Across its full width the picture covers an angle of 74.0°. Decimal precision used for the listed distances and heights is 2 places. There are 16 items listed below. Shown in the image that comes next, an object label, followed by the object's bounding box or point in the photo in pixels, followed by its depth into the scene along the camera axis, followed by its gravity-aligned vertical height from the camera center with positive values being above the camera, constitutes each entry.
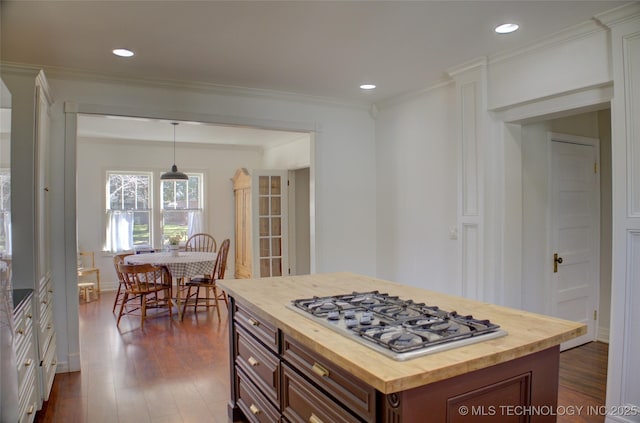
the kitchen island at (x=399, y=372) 1.32 -0.59
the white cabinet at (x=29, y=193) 2.77 +0.14
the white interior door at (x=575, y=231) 3.91 -0.21
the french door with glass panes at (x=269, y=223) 6.73 -0.18
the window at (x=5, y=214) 1.97 +0.00
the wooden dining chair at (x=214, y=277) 5.47 -0.87
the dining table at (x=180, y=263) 5.24 -0.64
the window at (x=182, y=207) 7.64 +0.10
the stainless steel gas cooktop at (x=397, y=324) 1.44 -0.45
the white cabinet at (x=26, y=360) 2.27 -0.84
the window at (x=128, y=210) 7.25 +0.05
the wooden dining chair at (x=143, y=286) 4.85 -0.90
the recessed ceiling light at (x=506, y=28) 2.79 +1.22
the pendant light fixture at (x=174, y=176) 6.00 +0.53
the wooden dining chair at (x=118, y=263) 5.08 -0.63
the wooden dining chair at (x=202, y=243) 7.39 -0.55
